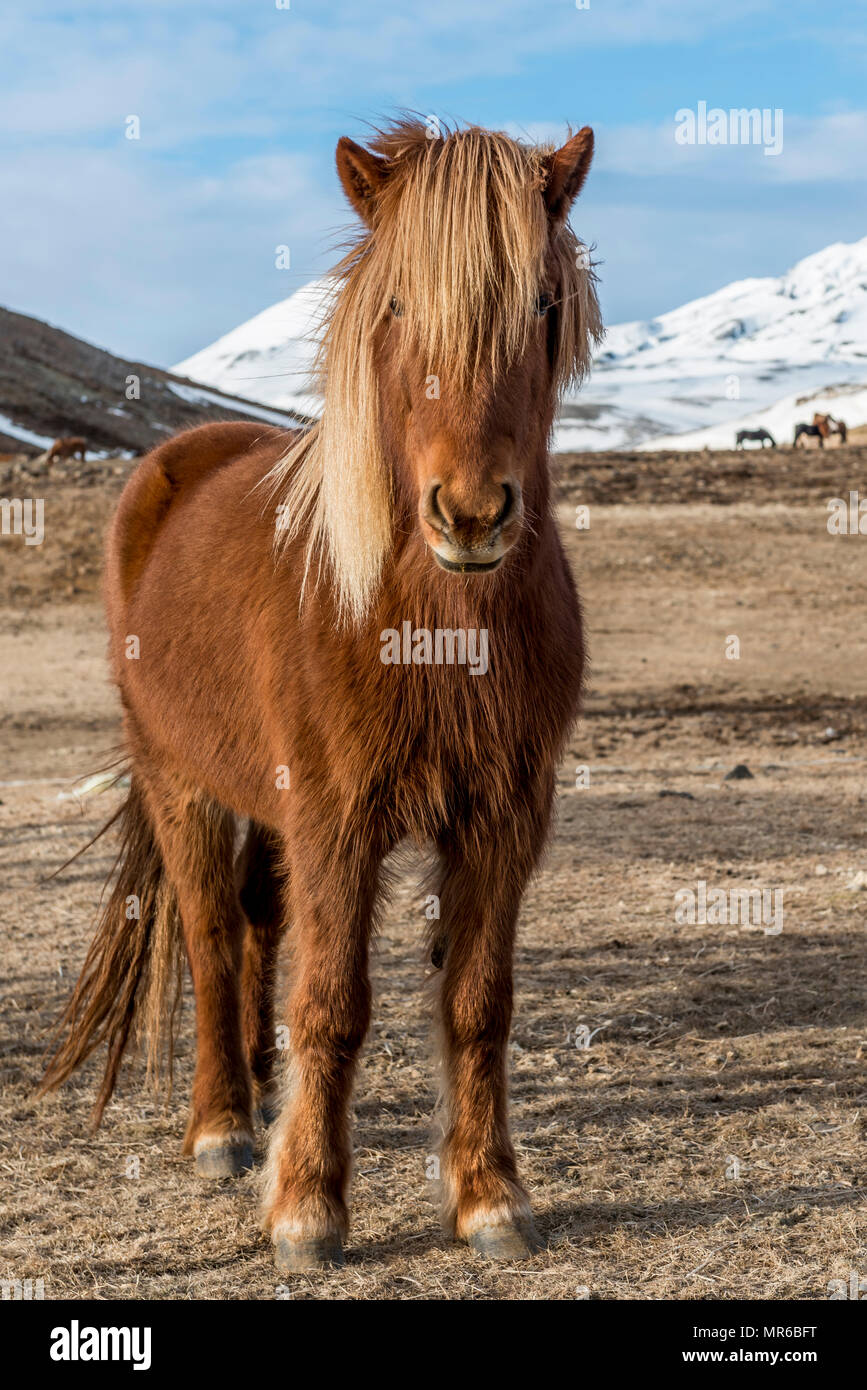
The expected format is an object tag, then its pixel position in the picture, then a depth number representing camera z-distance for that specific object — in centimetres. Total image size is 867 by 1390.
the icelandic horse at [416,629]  256
